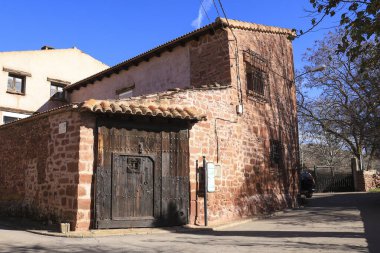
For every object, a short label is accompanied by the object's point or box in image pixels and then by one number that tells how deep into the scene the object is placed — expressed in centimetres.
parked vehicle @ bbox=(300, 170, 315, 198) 1734
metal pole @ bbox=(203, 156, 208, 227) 916
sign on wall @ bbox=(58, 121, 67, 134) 820
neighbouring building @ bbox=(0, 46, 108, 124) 1798
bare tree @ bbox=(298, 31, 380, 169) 2469
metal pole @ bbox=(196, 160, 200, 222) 927
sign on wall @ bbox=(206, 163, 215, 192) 936
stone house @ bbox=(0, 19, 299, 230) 796
